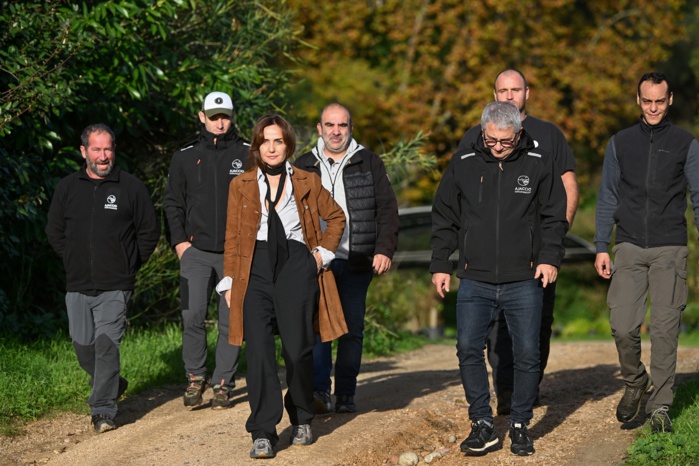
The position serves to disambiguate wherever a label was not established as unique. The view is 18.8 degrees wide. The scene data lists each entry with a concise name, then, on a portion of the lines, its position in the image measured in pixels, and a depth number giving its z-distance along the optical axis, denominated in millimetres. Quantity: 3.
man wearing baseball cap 15814
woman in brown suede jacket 12990
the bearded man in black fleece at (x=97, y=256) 15091
